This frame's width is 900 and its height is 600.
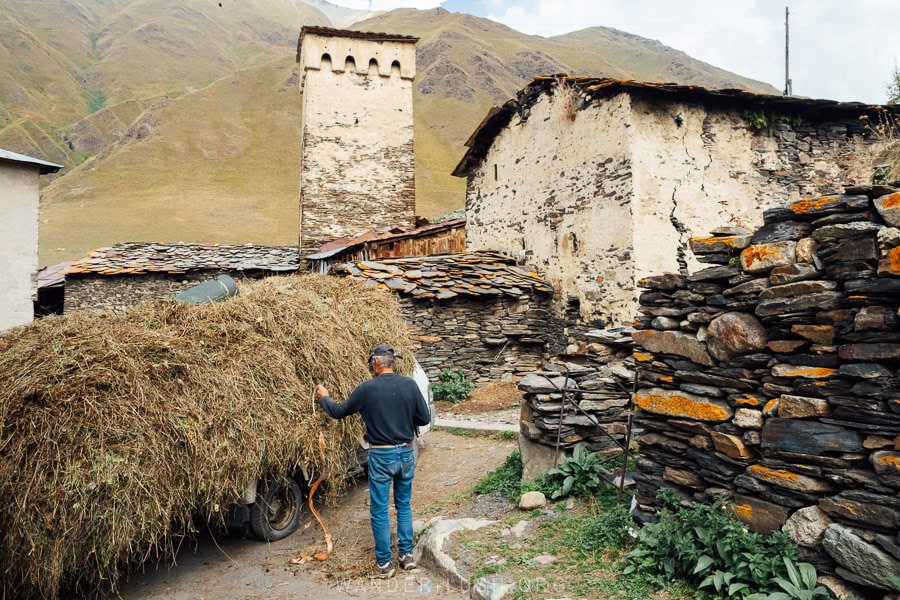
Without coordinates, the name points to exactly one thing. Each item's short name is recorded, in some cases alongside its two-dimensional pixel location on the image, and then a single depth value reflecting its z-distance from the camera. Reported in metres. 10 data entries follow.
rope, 4.70
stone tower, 20.08
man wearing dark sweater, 4.34
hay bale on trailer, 3.40
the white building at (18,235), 12.07
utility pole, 16.42
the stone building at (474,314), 11.45
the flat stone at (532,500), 5.04
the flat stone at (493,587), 3.75
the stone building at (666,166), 9.59
